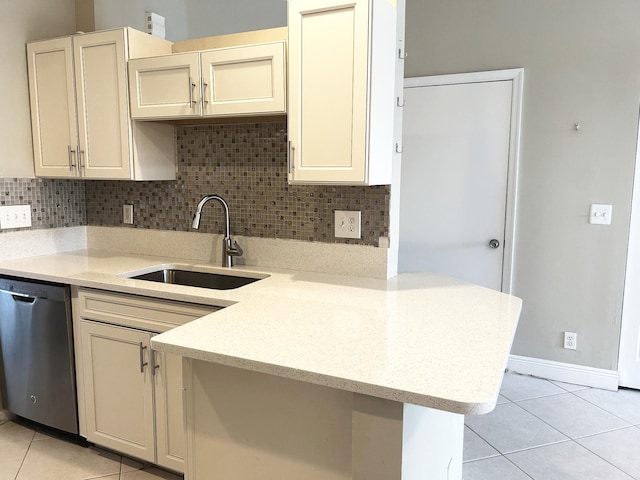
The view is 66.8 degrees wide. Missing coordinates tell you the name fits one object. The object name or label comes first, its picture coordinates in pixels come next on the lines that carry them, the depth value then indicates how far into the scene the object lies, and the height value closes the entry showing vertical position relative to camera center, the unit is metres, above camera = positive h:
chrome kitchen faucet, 2.51 -0.31
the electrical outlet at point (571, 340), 3.15 -0.96
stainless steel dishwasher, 2.32 -0.82
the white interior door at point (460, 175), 3.22 +0.10
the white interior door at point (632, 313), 2.95 -0.76
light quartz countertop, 1.17 -0.44
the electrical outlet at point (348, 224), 2.33 -0.17
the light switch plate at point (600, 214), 2.98 -0.14
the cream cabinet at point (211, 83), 2.10 +0.48
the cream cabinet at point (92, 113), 2.46 +0.38
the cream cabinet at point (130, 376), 2.06 -0.85
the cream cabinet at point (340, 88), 1.88 +0.40
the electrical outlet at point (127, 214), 2.91 -0.17
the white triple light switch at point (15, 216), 2.63 -0.17
